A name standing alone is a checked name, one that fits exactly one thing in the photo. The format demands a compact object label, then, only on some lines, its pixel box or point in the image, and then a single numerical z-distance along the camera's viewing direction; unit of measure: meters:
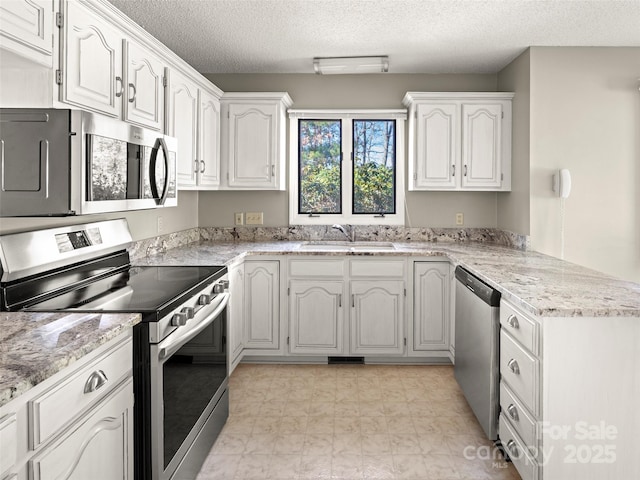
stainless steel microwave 1.80
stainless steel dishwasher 2.51
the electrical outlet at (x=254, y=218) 4.55
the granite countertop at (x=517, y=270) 1.98
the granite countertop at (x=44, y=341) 1.15
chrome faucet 4.48
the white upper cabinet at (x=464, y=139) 4.09
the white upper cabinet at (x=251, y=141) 4.14
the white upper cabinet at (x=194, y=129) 3.18
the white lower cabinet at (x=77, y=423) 1.12
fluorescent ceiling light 3.94
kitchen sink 3.94
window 4.50
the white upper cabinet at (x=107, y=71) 1.97
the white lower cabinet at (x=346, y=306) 3.85
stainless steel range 1.77
